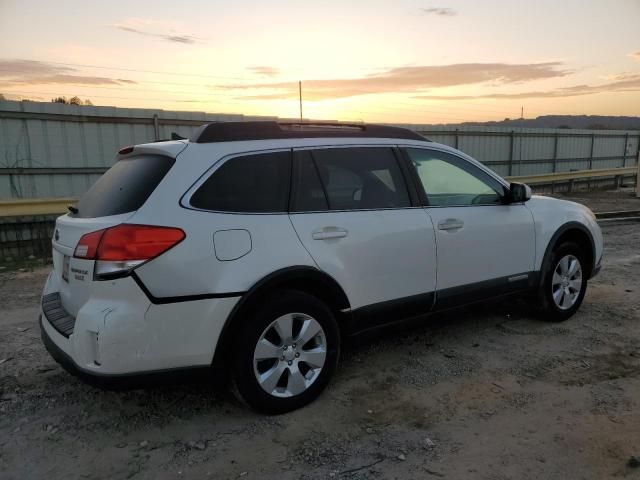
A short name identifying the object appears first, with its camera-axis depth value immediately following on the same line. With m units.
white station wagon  2.67
